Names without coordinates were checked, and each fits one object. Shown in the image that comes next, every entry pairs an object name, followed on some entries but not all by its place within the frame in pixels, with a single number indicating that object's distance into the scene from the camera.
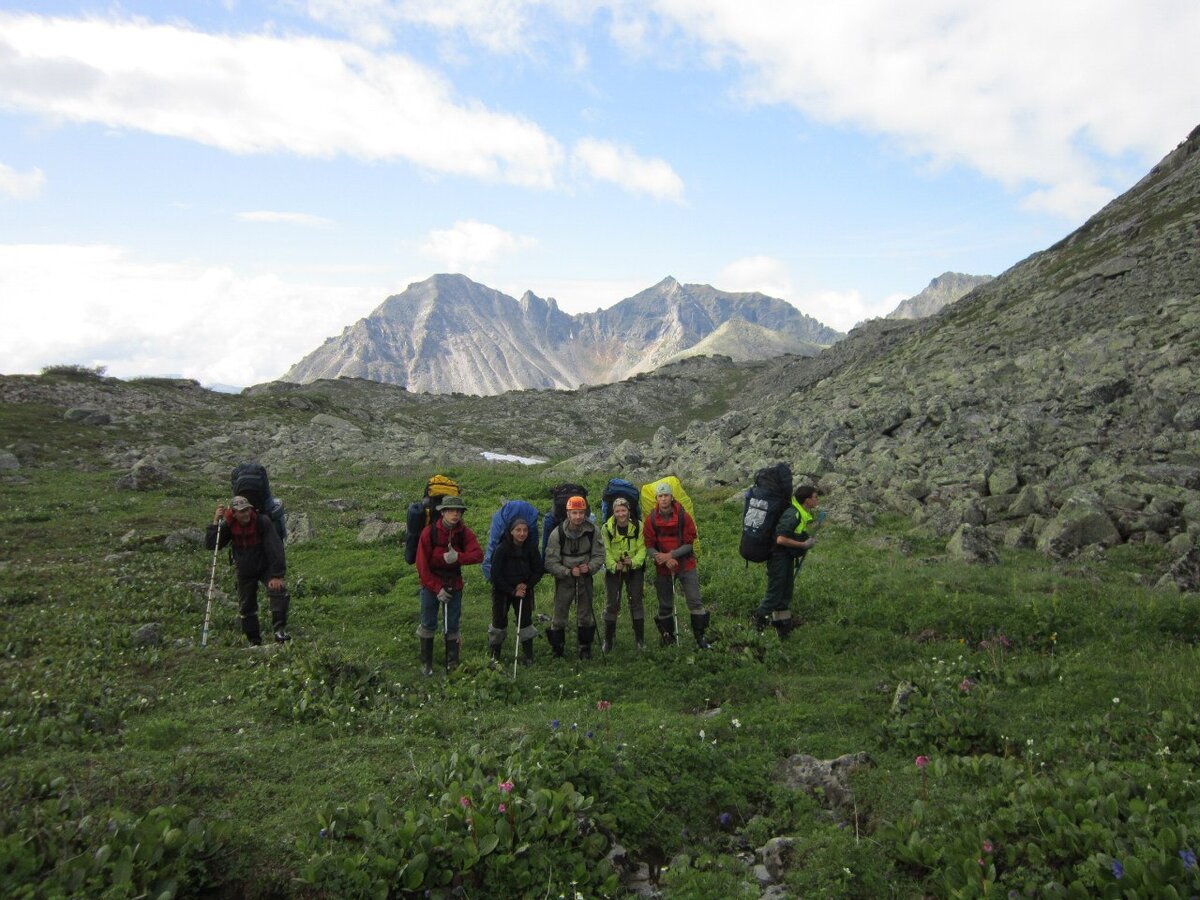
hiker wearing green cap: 11.06
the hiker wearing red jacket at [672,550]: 11.75
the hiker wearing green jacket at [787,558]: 11.59
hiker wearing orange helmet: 11.38
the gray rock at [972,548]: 14.79
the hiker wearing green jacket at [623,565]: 11.66
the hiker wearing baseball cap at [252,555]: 11.99
